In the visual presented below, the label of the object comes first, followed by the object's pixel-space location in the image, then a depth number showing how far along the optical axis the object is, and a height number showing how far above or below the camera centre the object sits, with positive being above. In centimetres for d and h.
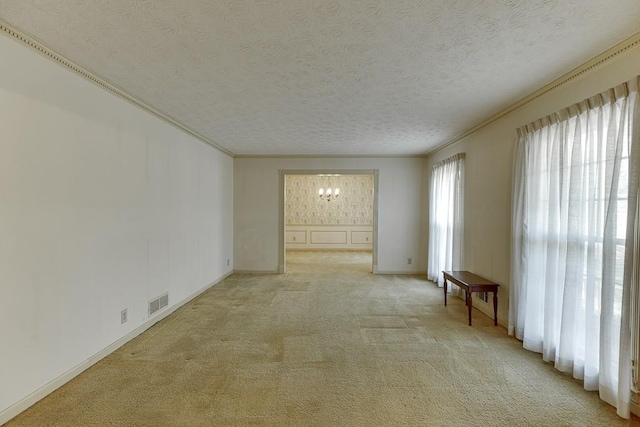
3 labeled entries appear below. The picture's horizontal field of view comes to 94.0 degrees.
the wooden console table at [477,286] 362 -93
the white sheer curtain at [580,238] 208 -22
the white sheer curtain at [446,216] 478 -12
